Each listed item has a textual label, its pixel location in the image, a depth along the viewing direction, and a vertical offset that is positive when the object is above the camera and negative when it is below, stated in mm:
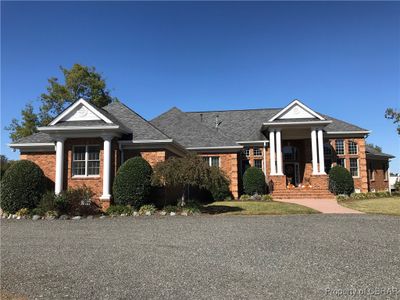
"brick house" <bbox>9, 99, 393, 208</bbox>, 17625 +2037
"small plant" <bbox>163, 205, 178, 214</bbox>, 15574 -1418
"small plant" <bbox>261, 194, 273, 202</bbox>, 23292 -1450
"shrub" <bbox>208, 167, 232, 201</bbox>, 15516 -33
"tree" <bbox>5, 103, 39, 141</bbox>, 41938 +6803
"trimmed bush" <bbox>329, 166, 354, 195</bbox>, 24183 -440
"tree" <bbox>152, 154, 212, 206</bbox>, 15242 +240
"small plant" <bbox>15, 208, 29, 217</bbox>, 15141 -1443
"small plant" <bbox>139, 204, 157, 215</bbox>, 15336 -1401
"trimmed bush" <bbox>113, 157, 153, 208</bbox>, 15914 -265
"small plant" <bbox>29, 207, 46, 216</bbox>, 14975 -1421
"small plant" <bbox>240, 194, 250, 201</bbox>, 23903 -1423
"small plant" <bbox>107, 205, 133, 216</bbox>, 15461 -1431
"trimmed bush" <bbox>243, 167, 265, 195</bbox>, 25016 -377
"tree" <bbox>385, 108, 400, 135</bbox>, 33097 +5860
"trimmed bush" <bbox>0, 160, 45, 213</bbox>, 15622 -338
